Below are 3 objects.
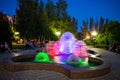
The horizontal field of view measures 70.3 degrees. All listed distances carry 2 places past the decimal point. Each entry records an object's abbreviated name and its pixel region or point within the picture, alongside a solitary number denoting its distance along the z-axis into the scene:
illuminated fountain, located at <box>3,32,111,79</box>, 4.21
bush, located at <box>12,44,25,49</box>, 13.48
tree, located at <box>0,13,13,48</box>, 13.47
